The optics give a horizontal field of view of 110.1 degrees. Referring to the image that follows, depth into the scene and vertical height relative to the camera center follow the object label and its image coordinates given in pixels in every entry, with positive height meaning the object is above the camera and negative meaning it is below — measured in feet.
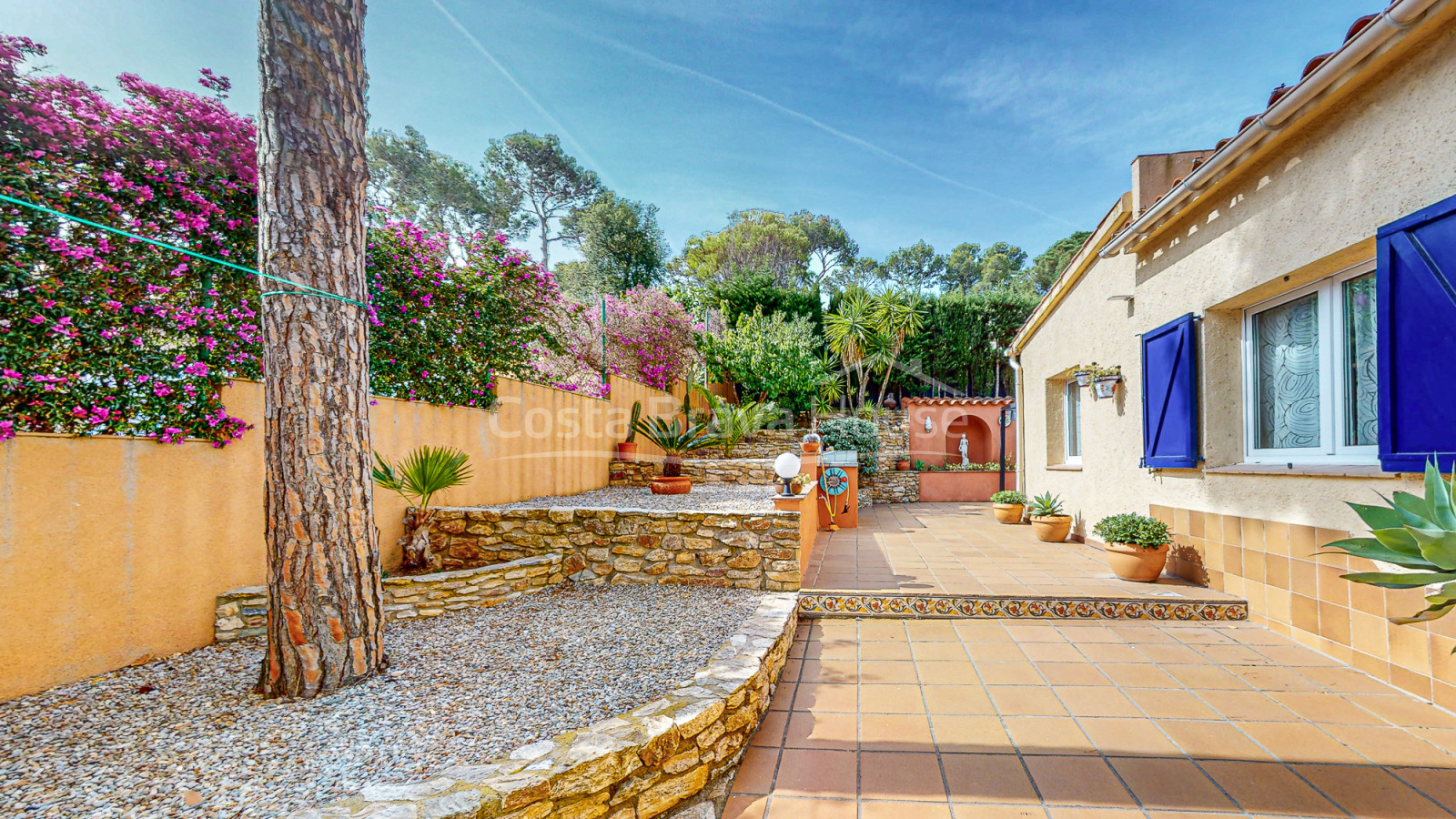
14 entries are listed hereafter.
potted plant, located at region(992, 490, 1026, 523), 25.22 -4.23
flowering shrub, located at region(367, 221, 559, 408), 14.57 +3.61
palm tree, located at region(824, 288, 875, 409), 47.62 +8.69
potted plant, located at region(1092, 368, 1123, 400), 17.56 +1.36
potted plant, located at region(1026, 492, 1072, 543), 20.12 -4.03
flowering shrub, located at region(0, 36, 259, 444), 8.13 +2.92
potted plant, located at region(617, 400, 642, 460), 26.94 -1.31
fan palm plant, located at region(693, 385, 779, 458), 32.63 +0.12
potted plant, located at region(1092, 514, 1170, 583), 14.11 -3.56
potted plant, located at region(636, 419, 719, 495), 22.00 -1.08
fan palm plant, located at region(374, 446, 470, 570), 13.16 -1.51
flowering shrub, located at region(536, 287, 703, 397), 31.27 +5.88
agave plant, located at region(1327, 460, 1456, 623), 4.32 -1.07
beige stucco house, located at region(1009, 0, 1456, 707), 8.50 +2.04
